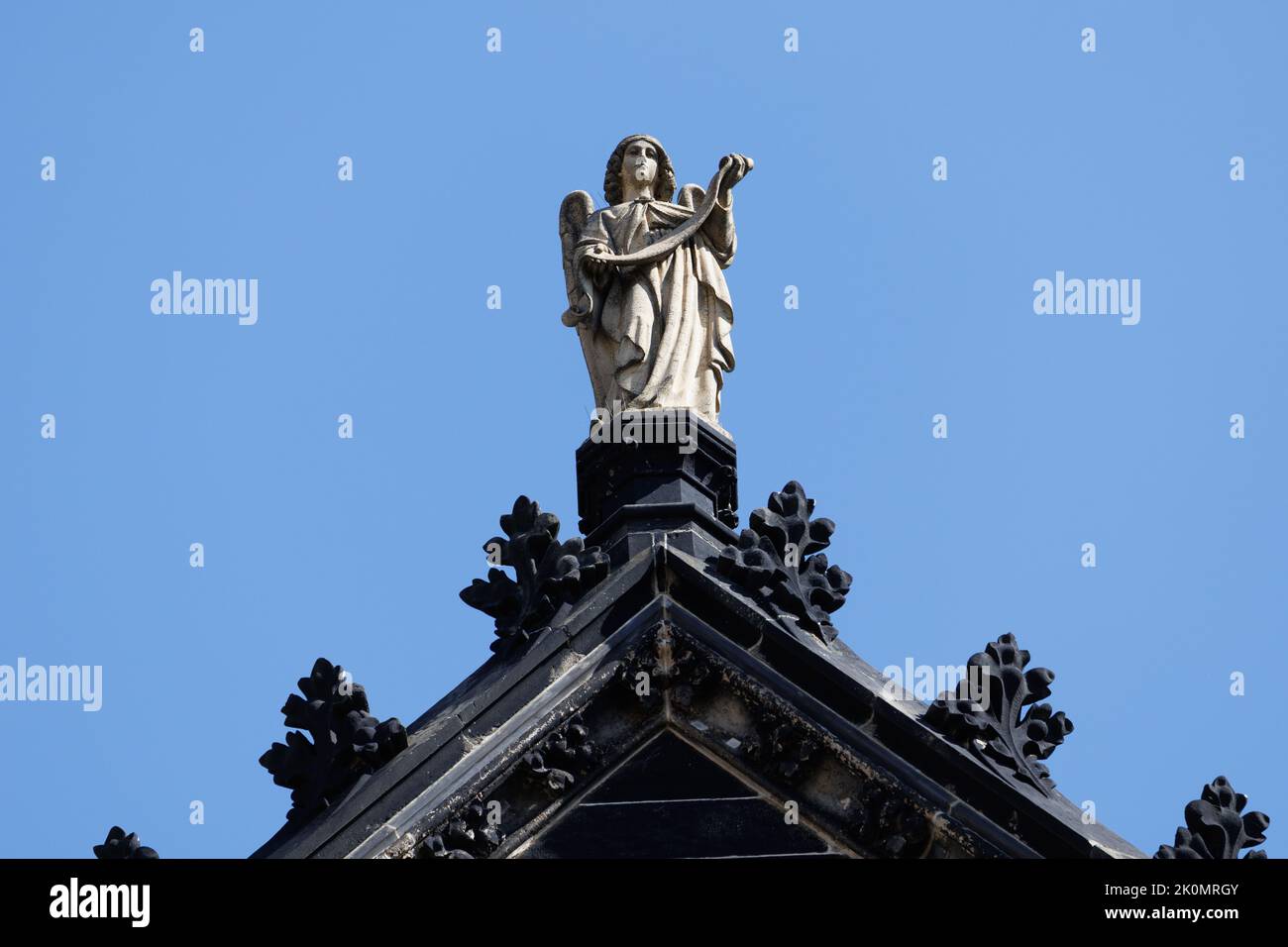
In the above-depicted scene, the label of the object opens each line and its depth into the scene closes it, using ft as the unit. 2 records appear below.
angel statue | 101.86
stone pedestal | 99.04
